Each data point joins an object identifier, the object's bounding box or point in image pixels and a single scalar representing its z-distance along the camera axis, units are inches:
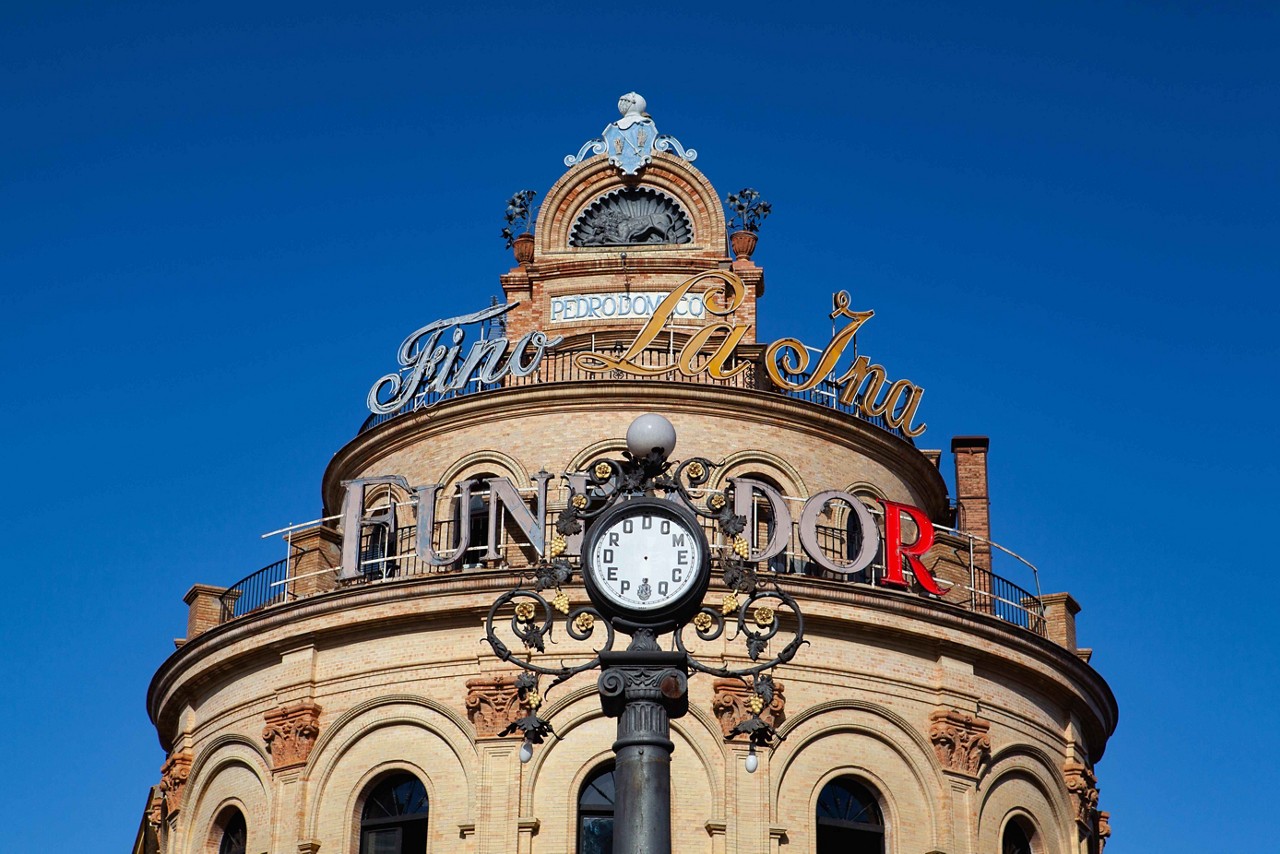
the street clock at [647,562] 631.2
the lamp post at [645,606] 613.3
